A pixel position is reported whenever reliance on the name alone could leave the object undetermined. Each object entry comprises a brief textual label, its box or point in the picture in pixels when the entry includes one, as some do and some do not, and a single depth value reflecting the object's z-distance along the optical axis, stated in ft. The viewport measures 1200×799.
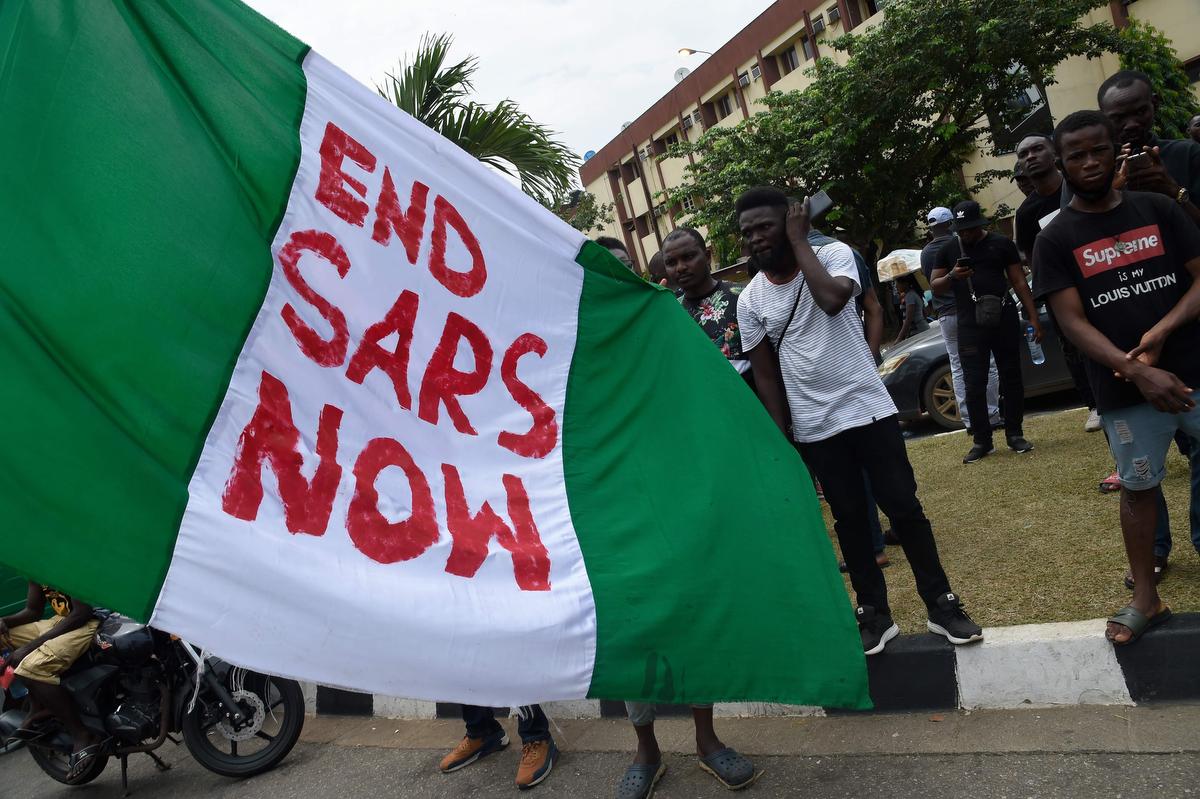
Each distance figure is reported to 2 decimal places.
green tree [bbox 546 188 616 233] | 141.18
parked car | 29.25
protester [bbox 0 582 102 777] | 17.62
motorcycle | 17.02
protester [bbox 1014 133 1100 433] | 16.07
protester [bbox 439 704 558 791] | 13.33
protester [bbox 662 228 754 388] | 15.02
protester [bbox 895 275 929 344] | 38.13
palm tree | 24.29
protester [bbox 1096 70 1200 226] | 12.51
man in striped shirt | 12.17
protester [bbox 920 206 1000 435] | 23.02
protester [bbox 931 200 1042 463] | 21.12
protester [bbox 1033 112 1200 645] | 10.75
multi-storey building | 75.15
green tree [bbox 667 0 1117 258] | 64.34
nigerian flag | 7.61
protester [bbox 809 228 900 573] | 13.78
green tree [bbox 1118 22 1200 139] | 62.23
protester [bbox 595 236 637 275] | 17.91
